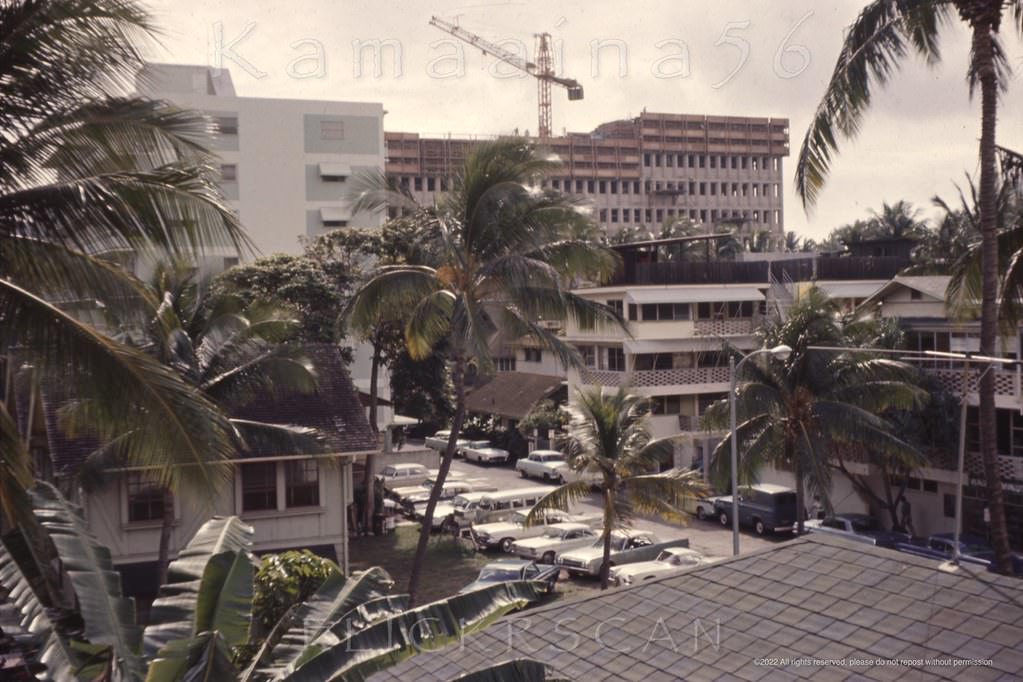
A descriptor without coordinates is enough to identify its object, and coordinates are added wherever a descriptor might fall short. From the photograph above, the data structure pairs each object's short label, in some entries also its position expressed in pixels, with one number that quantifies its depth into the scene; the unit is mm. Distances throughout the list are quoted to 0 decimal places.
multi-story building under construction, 87375
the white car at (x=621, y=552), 27672
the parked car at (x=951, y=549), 25156
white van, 32875
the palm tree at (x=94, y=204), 7953
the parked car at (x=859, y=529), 28188
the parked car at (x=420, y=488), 37250
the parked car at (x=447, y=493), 35656
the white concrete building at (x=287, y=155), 47531
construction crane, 98812
